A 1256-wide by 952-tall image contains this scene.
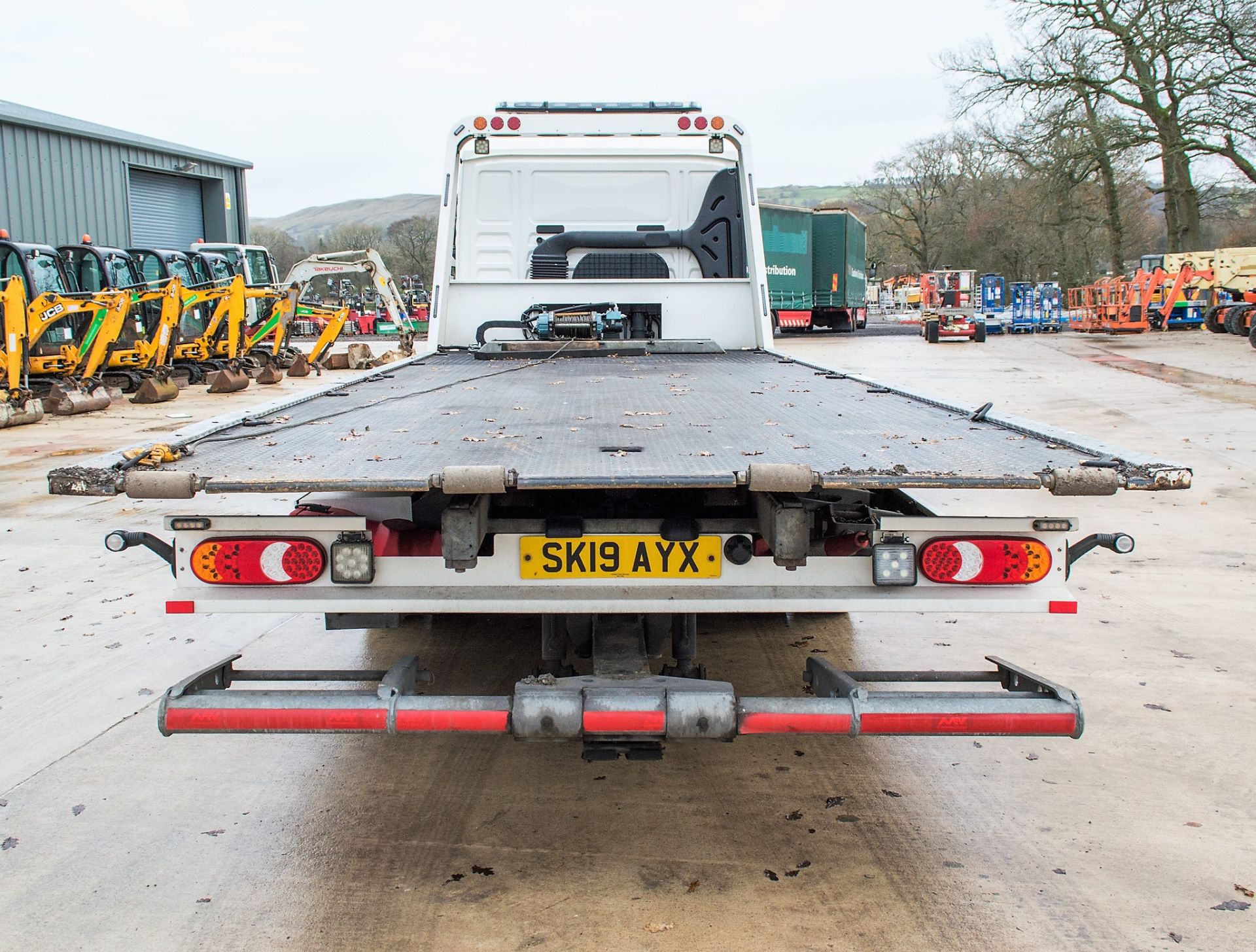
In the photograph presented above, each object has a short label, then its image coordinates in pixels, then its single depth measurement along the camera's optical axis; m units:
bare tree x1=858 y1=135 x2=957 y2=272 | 63.91
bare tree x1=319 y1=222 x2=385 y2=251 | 63.78
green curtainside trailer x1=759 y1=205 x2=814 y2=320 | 31.14
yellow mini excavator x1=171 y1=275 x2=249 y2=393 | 19.88
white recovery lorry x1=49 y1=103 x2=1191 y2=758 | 2.59
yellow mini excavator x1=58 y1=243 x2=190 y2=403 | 17.66
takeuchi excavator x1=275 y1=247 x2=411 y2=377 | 21.55
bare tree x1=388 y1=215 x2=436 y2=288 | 54.88
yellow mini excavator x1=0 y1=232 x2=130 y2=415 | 14.97
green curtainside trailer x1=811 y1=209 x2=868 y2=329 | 34.03
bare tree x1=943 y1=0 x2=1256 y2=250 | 30.17
